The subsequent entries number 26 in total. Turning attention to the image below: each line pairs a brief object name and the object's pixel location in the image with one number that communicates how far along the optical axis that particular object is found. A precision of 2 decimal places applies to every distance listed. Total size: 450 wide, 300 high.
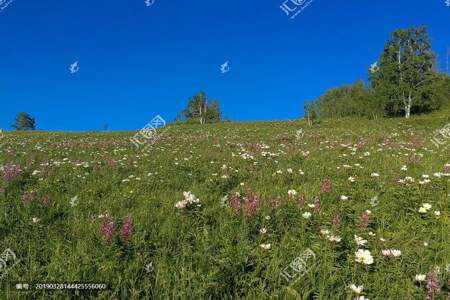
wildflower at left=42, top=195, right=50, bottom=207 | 5.87
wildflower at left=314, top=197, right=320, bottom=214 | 5.50
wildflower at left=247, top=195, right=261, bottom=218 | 5.32
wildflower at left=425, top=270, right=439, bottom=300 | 3.23
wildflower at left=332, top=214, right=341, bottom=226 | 4.82
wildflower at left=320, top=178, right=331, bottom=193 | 6.61
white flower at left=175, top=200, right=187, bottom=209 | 5.35
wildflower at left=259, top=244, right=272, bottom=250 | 4.20
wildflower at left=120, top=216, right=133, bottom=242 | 4.33
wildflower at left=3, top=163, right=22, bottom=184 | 7.76
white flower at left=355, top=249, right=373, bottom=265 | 3.86
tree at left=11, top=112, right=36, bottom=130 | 163.94
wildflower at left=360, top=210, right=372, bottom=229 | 4.83
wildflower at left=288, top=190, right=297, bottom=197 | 6.26
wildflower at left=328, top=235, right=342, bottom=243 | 4.30
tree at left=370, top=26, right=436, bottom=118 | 52.94
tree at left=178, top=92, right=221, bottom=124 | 111.19
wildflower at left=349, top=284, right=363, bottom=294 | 3.31
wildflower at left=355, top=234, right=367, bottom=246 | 4.27
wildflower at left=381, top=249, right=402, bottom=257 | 3.92
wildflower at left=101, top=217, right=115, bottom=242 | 4.27
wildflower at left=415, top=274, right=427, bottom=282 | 3.48
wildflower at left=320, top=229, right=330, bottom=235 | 4.53
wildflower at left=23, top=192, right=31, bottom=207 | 5.79
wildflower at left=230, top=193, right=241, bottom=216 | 5.47
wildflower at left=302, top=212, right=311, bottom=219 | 5.12
